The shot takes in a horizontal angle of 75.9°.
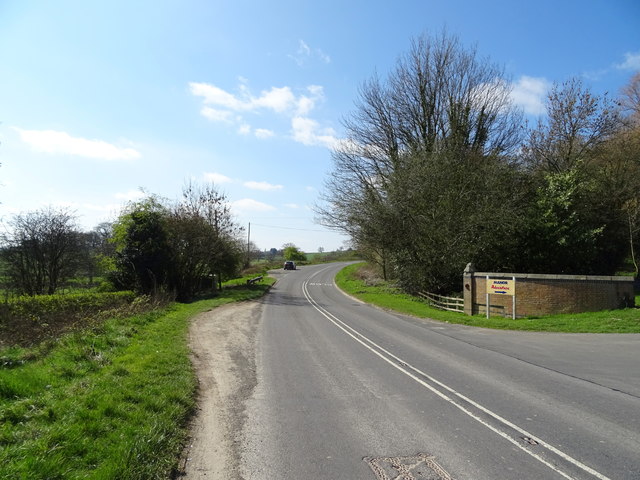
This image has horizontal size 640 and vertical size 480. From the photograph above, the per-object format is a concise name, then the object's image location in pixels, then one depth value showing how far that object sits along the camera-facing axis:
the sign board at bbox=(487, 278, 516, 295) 18.12
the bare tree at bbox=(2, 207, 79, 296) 29.95
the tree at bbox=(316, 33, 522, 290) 25.98
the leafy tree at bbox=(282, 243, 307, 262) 96.06
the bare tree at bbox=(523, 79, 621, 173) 27.61
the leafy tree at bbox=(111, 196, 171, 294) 27.23
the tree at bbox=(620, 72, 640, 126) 31.83
